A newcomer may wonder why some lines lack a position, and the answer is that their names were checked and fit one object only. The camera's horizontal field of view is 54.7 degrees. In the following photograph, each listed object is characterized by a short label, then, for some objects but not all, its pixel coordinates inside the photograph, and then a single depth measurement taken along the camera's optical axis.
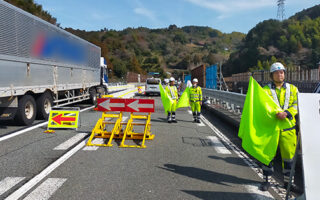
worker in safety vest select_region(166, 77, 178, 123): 11.45
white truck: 8.81
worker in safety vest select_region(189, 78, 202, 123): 11.52
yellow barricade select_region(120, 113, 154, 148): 7.97
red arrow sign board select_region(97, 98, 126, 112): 8.02
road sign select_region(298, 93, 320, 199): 3.29
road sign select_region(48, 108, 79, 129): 9.23
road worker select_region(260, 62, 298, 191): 4.24
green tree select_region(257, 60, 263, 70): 78.85
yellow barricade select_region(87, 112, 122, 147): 7.82
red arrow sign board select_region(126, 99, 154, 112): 7.98
